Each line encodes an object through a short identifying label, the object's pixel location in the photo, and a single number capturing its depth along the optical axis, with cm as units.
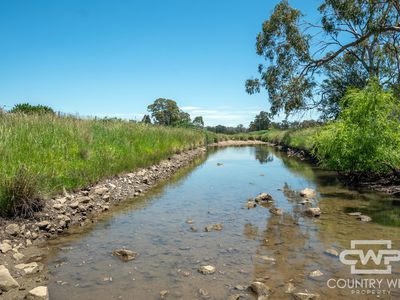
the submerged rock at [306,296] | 521
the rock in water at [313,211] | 1033
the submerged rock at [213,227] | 892
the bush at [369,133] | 1344
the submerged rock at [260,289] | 541
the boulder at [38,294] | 510
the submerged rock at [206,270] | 623
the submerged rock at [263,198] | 1256
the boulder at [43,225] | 794
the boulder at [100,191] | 1130
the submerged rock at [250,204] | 1159
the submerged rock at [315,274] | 611
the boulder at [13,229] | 728
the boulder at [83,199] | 1001
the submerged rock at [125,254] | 689
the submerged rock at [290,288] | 553
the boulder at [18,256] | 652
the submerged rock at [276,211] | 1066
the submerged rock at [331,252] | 719
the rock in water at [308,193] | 1358
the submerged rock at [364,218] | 971
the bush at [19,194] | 766
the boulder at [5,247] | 658
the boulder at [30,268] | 608
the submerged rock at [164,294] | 538
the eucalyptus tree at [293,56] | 2256
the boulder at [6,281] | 532
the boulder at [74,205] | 945
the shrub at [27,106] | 3357
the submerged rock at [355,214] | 1023
